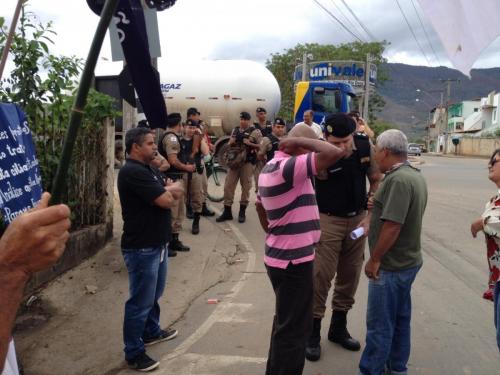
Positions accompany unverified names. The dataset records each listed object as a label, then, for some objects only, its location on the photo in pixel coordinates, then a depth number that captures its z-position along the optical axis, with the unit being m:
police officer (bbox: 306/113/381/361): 4.06
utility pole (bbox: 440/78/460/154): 63.84
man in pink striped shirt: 3.21
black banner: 2.12
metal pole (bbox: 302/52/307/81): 23.00
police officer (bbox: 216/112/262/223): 9.01
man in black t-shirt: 3.76
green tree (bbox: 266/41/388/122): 39.78
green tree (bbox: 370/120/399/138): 44.06
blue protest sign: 3.82
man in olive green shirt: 3.30
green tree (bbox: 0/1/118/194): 4.70
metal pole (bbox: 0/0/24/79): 1.48
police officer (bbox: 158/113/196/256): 6.91
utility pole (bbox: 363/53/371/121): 19.45
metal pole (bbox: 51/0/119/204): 1.29
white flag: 1.90
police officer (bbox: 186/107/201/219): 7.99
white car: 50.05
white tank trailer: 15.28
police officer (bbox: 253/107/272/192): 9.50
